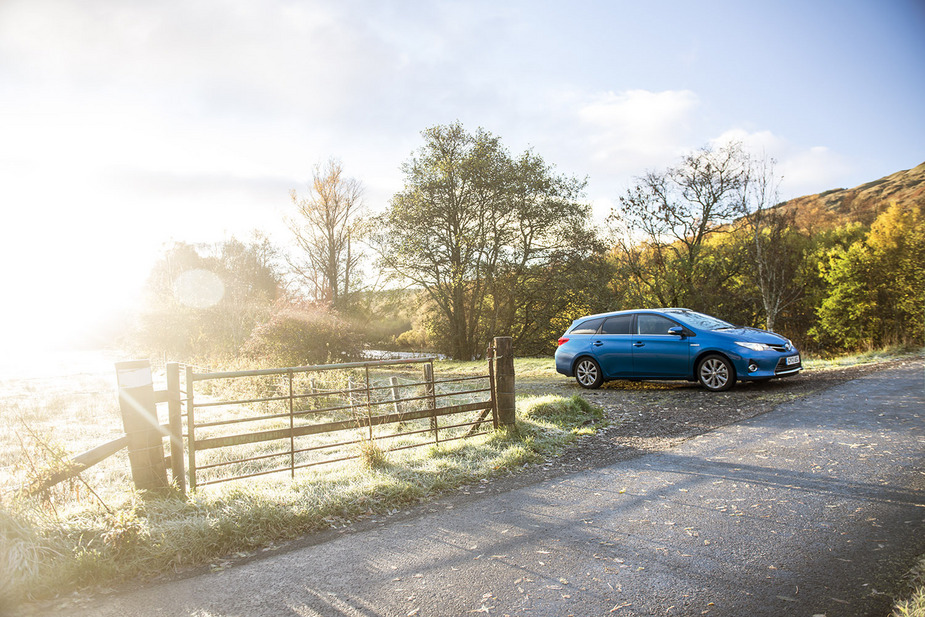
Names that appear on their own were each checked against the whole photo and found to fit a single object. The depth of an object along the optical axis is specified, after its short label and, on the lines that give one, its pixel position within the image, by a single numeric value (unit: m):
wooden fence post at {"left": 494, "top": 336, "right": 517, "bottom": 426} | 7.18
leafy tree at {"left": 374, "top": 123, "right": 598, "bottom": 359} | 25.44
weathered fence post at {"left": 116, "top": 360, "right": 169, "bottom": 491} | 4.41
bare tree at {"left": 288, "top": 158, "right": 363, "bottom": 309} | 30.92
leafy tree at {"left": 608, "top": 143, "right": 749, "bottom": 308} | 28.02
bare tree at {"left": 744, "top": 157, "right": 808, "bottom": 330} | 23.88
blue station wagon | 9.87
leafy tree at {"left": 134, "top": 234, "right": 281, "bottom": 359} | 24.06
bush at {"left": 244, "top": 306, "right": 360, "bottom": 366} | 17.50
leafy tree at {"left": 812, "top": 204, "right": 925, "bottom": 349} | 38.78
